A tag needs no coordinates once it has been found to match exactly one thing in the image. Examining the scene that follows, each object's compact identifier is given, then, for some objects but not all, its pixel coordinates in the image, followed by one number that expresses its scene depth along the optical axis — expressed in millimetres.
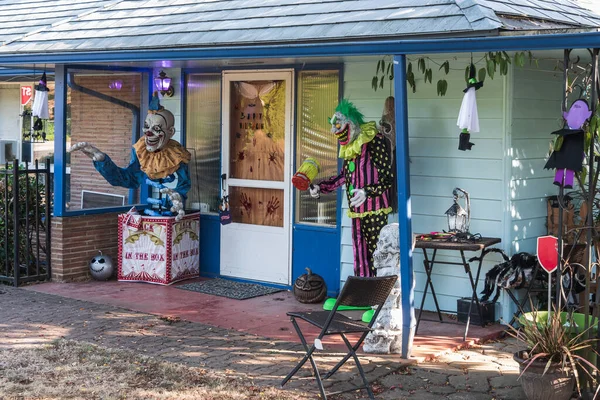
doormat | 9008
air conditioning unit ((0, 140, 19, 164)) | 12961
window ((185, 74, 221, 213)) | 9875
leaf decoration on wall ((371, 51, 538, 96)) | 6887
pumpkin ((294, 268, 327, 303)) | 8516
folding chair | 5738
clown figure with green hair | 7859
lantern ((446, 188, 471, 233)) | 7530
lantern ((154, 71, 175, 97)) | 9781
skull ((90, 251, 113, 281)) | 9766
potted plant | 5484
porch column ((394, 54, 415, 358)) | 6418
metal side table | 7203
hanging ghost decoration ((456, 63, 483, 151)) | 6609
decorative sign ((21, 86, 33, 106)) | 12609
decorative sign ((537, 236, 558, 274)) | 5988
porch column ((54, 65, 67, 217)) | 9477
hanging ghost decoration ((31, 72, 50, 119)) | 9977
